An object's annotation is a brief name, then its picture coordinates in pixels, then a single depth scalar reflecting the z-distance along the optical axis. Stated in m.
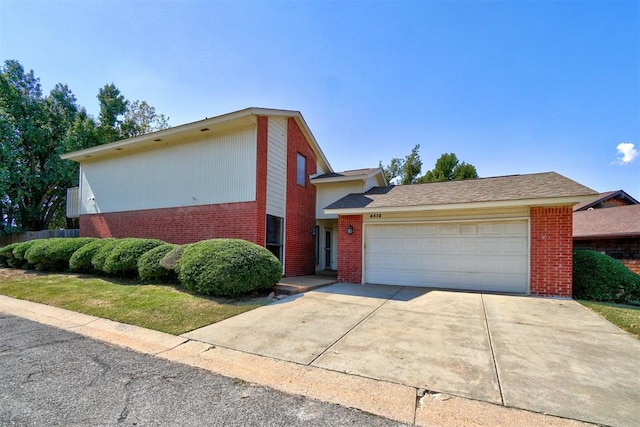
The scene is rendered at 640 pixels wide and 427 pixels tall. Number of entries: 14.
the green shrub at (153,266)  8.21
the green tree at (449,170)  27.70
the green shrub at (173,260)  7.86
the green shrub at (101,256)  9.19
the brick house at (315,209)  8.38
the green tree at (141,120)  23.58
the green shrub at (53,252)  10.26
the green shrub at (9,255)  11.61
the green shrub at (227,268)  6.84
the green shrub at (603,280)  7.79
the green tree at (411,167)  29.02
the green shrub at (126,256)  8.69
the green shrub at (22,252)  11.14
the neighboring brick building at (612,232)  11.84
